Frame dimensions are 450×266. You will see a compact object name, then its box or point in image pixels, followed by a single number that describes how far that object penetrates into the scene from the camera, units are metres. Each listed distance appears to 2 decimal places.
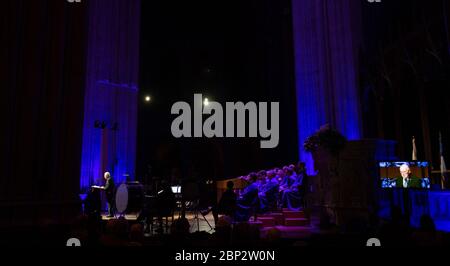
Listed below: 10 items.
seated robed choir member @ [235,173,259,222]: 8.39
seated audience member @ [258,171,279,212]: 9.10
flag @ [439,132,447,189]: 7.96
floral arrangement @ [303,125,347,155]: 7.52
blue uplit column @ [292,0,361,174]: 11.25
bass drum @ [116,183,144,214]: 11.39
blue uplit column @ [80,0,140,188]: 12.93
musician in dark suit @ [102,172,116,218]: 10.38
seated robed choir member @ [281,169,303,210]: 8.77
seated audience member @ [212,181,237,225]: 7.72
